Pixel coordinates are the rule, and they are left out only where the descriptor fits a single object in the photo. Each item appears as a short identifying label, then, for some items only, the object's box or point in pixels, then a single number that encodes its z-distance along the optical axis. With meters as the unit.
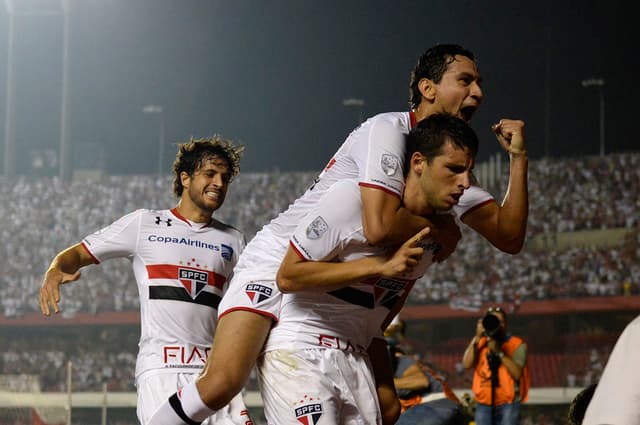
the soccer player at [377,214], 5.54
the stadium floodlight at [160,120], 35.64
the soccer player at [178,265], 8.40
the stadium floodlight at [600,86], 33.37
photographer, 14.89
